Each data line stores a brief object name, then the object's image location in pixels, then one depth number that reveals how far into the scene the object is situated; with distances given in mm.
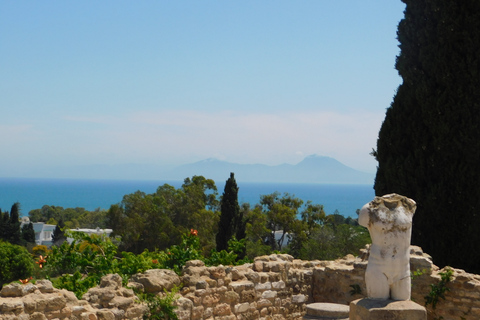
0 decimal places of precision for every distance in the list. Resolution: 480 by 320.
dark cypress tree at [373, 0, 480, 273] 12578
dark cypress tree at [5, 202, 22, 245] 47406
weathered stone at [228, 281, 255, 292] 8918
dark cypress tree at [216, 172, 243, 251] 26250
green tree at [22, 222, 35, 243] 51894
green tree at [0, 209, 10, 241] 46906
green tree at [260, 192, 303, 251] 37938
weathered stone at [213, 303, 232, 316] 8609
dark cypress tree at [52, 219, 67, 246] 53403
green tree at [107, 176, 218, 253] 36469
